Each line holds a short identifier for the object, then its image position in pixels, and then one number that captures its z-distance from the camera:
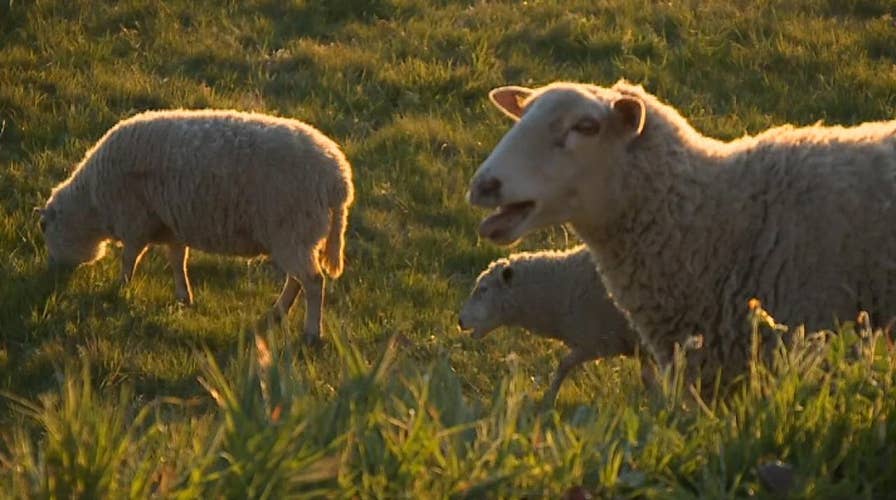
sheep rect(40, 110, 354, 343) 15.27
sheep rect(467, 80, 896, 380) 10.29
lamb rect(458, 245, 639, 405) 14.19
